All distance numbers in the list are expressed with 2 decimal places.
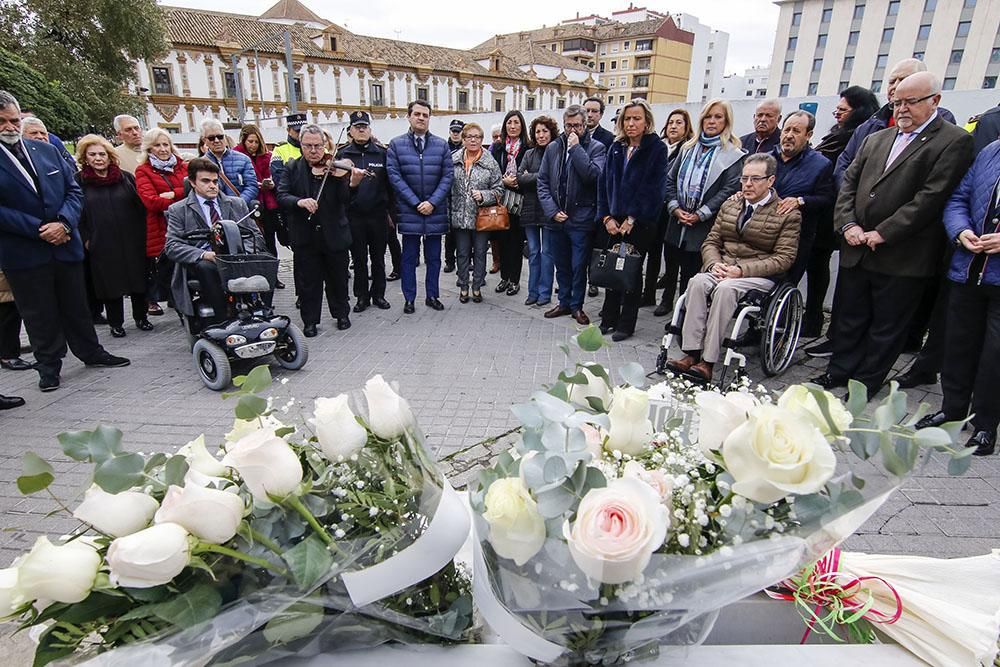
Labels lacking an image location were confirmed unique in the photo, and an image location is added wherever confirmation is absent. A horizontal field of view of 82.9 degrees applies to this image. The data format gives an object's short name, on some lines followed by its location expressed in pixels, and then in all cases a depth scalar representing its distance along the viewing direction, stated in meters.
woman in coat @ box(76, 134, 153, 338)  5.64
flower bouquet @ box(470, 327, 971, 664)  0.89
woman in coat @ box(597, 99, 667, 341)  5.38
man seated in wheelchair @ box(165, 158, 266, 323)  4.92
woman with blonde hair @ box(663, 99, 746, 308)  5.36
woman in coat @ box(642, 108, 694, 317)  6.08
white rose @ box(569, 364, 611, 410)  1.20
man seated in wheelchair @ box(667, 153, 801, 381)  4.44
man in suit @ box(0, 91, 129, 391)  4.26
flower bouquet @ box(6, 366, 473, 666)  0.86
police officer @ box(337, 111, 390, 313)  6.64
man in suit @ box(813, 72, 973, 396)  3.88
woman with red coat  5.92
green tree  26.89
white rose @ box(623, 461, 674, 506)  0.99
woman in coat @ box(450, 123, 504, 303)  7.01
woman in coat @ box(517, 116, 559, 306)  6.95
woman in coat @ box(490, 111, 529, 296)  7.68
